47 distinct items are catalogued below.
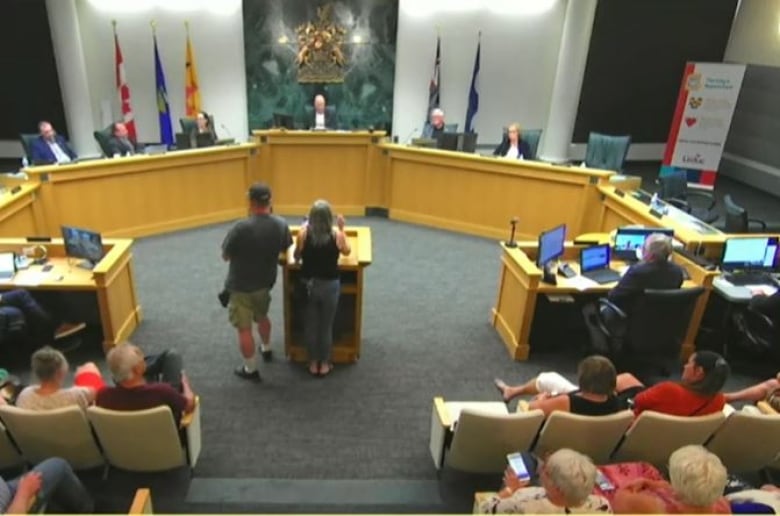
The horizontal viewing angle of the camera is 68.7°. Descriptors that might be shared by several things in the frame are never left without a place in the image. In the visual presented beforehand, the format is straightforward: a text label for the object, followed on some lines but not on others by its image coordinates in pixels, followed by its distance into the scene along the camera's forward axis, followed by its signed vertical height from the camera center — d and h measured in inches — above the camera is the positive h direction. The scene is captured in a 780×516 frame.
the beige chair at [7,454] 112.2 -80.6
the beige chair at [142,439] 107.8 -75.2
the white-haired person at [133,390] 110.4 -66.0
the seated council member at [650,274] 158.7 -53.9
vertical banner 350.6 -26.7
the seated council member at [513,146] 290.0 -40.7
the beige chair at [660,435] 113.3 -69.4
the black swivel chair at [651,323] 155.3 -67.6
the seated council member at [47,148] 273.1 -52.5
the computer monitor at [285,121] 309.3 -37.4
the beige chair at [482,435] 111.8 -73.3
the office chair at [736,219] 230.2 -55.2
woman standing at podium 147.3 -55.5
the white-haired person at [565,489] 85.5 -60.6
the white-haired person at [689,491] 86.0 -59.8
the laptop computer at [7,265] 171.3 -66.5
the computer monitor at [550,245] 178.9 -54.2
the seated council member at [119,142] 272.1 -47.0
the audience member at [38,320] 165.2 -80.3
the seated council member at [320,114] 329.4 -34.9
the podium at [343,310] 167.9 -75.1
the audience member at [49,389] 112.2 -67.5
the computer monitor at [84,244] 175.3 -60.8
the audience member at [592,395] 112.7 -62.7
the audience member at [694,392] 115.6 -62.4
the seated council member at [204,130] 280.8 -41.5
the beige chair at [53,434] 107.0 -73.5
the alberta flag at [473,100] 379.6 -25.6
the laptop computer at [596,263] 184.7 -60.8
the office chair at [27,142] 276.7 -50.1
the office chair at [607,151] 307.7 -42.8
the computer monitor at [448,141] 286.2 -39.4
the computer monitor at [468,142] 288.0 -39.3
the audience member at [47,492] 96.5 -76.3
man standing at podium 148.0 -53.8
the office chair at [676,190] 275.4 -55.2
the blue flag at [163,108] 360.2 -41.0
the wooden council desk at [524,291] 175.9 -68.2
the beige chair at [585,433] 111.6 -69.0
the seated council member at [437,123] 320.8 -34.8
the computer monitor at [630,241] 198.2 -56.4
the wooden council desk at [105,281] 168.4 -69.4
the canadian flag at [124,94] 358.9 -33.6
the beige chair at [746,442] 115.3 -71.9
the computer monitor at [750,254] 189.6 -55.9
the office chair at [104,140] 274.7 -47.2
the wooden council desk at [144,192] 236.7 -65.6
